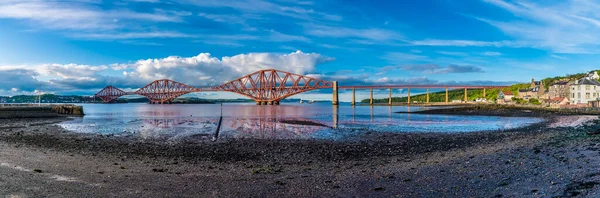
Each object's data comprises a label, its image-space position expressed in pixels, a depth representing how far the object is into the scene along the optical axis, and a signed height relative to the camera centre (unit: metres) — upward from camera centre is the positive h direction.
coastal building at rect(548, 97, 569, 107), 72.11 -0.85
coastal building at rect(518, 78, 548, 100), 96.25 +1.13
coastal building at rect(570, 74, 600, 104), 73.36 +1.14
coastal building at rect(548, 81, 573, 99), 79.69 +1.70
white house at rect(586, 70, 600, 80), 94.82 +5.69
